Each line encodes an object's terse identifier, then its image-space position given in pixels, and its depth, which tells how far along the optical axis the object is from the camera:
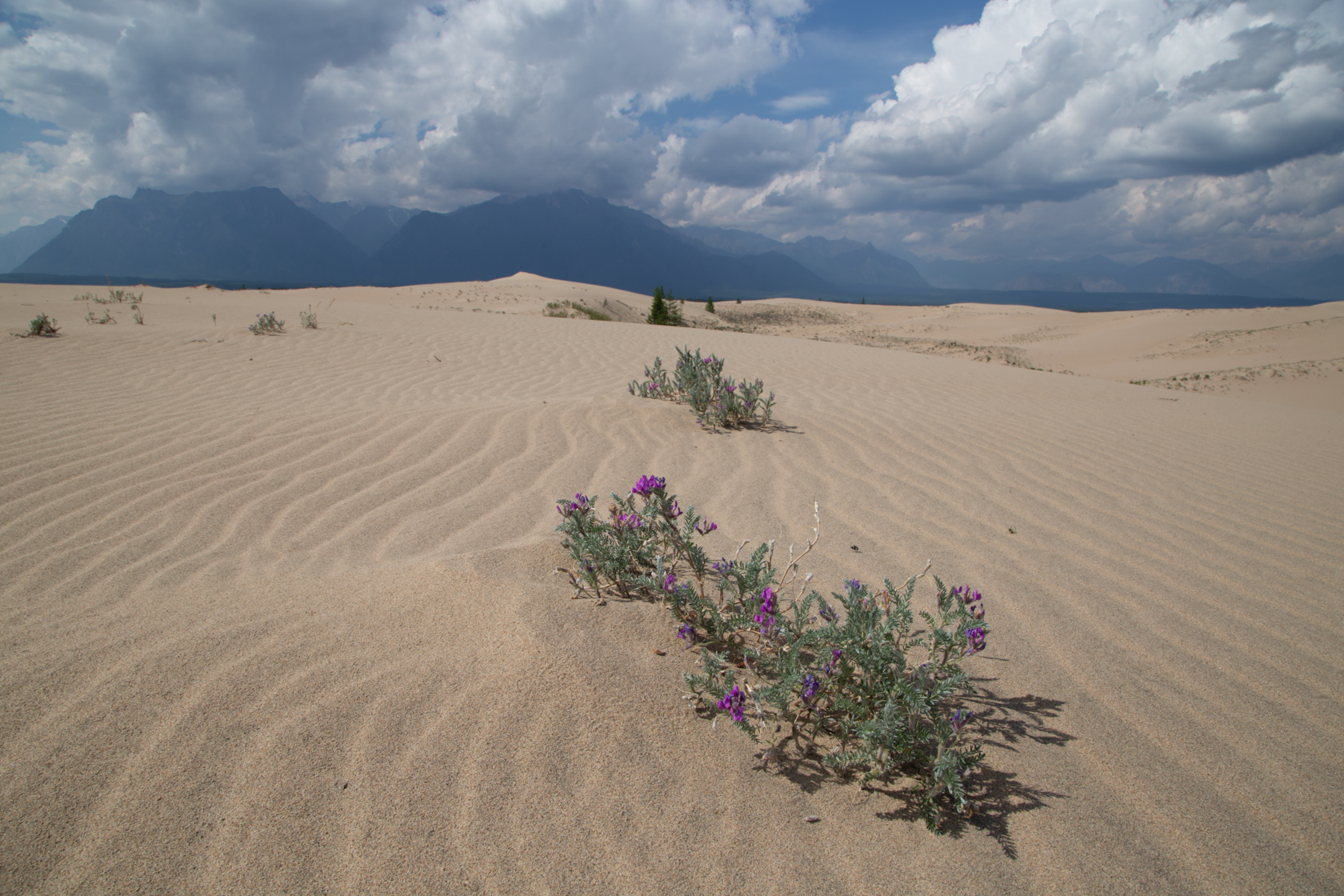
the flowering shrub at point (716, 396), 4.68
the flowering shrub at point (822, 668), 1.49
